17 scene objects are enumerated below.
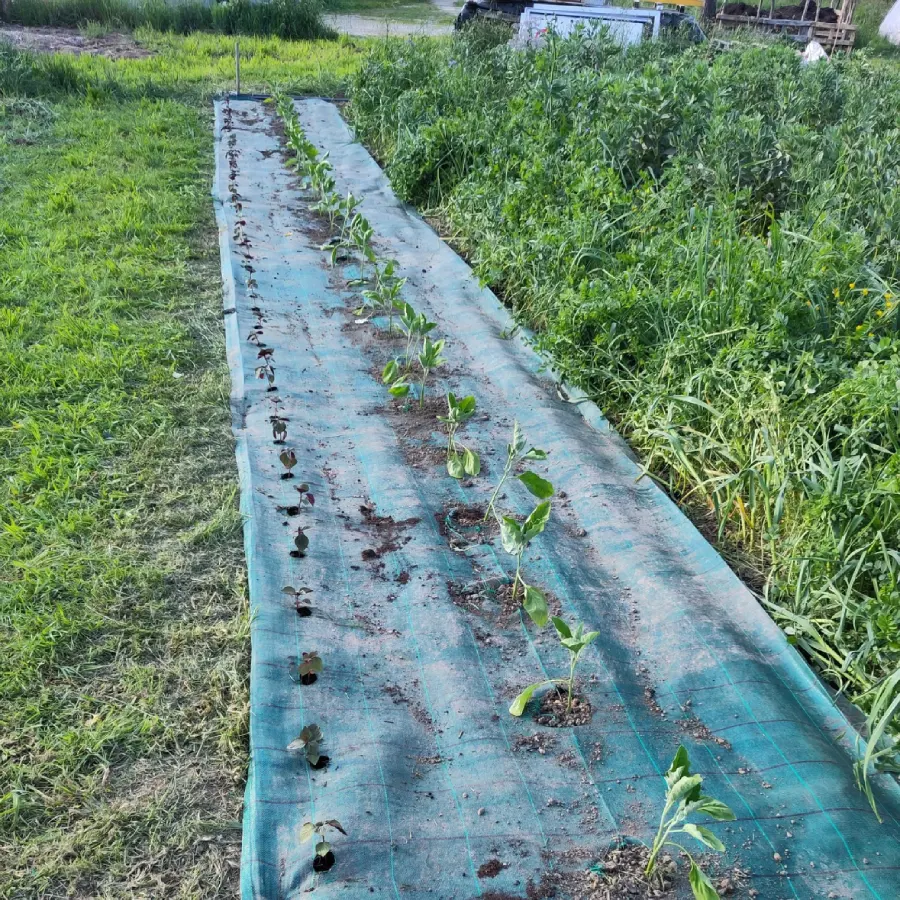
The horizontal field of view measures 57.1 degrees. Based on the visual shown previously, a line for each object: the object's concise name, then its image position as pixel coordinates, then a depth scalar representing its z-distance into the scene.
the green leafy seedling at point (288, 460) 3.01
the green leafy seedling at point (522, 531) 2.41
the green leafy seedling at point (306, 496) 2.88
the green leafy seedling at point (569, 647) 2.06
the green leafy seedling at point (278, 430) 3.20
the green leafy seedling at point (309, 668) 2.19
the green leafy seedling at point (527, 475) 2.52
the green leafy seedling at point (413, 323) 3.67
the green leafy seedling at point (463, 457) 2.98
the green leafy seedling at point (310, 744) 2.00
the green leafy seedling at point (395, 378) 3.34
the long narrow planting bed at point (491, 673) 1.81
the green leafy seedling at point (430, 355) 3.47
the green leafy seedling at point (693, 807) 1.57
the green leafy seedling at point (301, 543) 2.63
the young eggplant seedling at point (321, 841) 1.75
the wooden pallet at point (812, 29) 15.12
